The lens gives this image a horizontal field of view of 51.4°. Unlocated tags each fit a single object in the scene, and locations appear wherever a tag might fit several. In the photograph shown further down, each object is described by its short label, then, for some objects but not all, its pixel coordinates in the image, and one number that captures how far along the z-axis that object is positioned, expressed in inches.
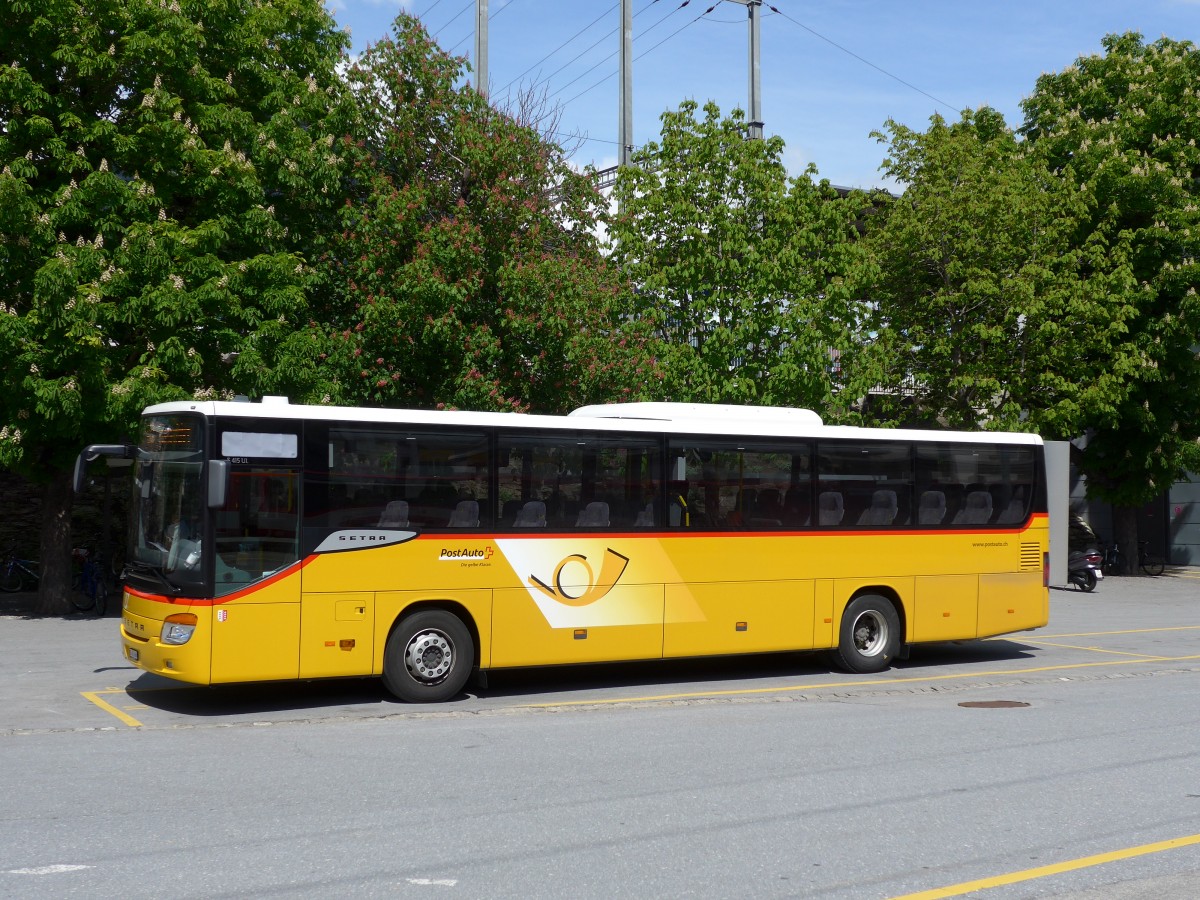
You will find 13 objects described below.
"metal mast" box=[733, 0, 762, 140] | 1024.2
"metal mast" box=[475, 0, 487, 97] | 1000.9
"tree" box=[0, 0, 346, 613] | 709.3
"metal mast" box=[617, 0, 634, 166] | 1027.3
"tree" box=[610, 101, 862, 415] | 909.8
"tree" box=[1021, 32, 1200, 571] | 1224.8
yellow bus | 459.2
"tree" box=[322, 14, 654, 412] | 811.4
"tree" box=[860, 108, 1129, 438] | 1093.8
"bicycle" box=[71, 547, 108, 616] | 852.0
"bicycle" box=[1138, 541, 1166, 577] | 1423.5
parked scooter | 1159.6
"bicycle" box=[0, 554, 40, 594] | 938.7
